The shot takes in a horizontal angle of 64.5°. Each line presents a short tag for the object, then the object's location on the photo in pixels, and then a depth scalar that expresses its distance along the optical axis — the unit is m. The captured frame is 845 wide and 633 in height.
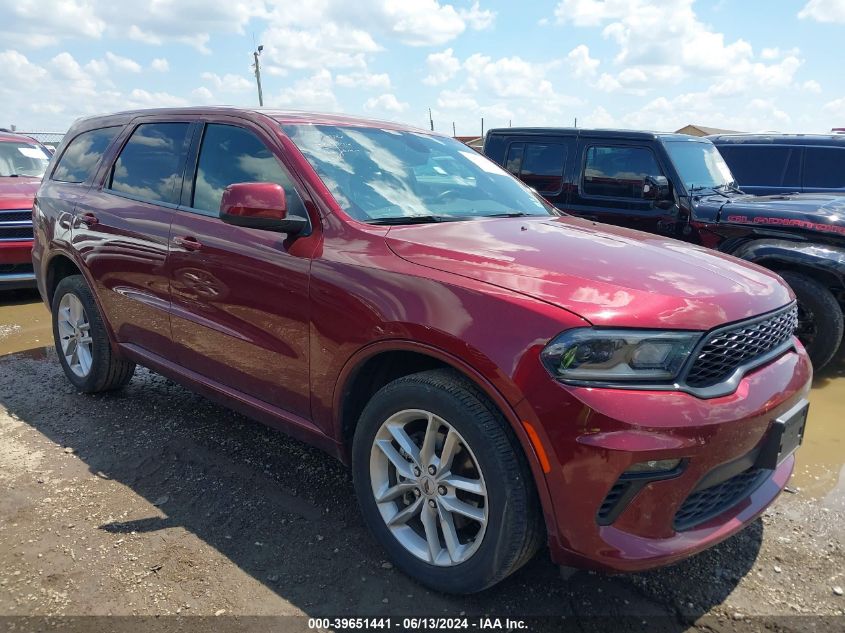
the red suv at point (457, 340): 2.11
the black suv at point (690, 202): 5.07
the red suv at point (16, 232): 7.09
